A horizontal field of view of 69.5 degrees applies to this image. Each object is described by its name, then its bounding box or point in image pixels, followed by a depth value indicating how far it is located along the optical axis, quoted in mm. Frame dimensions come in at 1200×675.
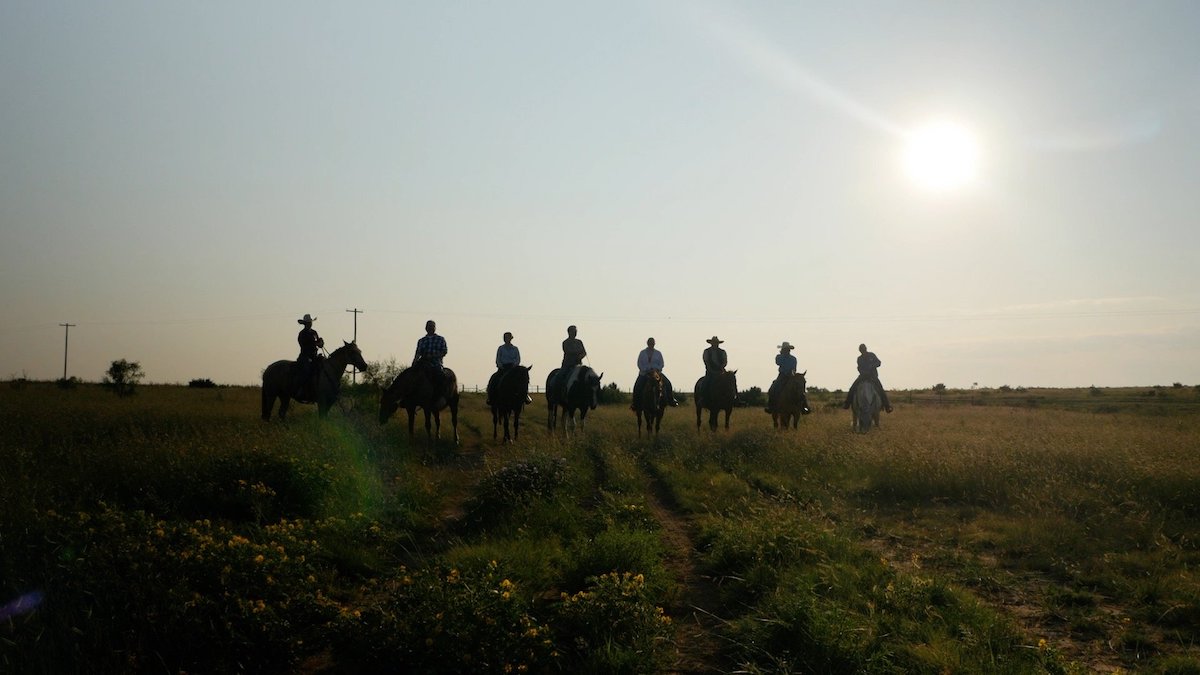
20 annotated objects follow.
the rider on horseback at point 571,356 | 21875
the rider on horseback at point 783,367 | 24312
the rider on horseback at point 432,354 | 19312
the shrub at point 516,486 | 10422
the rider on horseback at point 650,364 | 22672
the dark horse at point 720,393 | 23109
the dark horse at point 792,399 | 23797
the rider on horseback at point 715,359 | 23375
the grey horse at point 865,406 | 23703
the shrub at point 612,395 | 50644
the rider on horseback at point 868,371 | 24448
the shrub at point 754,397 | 52969
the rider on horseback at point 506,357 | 21266
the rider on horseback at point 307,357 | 19594
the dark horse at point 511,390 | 20516
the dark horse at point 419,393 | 19234
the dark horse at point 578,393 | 21625
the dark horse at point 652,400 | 21781
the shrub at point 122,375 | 45719
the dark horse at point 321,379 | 19891
